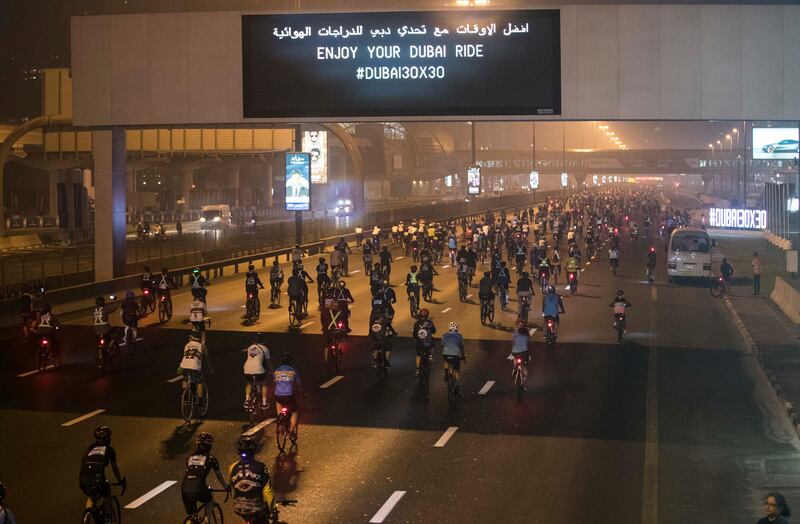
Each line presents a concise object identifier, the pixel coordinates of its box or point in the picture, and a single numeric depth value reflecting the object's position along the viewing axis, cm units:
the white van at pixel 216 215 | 8718
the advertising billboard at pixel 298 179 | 5447
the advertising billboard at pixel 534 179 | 13588
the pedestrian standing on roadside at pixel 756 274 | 3972
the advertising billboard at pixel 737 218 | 8656
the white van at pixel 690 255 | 4419
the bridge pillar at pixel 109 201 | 3328
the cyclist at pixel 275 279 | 3497
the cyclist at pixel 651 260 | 4412
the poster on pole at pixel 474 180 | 10069
